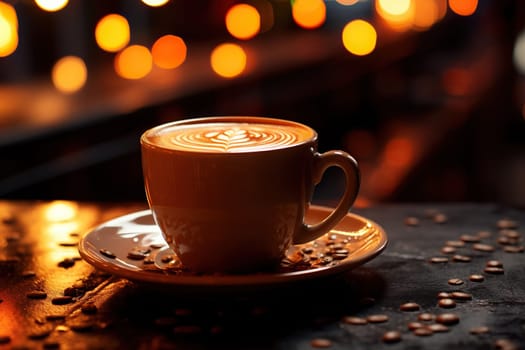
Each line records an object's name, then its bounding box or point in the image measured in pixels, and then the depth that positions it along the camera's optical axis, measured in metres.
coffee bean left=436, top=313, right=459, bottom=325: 0.61
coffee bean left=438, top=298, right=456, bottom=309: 0.63
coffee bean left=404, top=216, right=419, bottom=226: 0.80
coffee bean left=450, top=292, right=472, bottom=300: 0.64
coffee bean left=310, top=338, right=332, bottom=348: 0.58
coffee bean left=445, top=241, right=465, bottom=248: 0.74
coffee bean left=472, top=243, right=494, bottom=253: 0.73
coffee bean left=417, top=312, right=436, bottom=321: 0.61
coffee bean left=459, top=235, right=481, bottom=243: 0.75
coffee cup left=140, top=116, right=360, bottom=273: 0.63
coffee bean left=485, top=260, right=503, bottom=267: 0.70
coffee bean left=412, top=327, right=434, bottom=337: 0.60
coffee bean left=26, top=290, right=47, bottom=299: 0.65
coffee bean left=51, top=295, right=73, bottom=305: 0.64
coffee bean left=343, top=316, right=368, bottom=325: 0.61
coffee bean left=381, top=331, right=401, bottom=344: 0.59
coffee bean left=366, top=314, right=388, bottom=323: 0.61
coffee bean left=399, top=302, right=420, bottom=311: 0.63
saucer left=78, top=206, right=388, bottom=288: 0.62
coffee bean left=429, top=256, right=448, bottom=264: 0.71
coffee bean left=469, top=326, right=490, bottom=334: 0.60
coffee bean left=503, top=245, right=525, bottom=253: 0.73
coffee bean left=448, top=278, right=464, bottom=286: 0.67
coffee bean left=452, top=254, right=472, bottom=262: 0.71
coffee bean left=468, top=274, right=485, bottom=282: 0.68
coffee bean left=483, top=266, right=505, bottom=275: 0.69
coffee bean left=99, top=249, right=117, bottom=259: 0.68
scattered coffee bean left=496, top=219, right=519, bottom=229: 0.79
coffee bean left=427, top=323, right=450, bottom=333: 0.60
